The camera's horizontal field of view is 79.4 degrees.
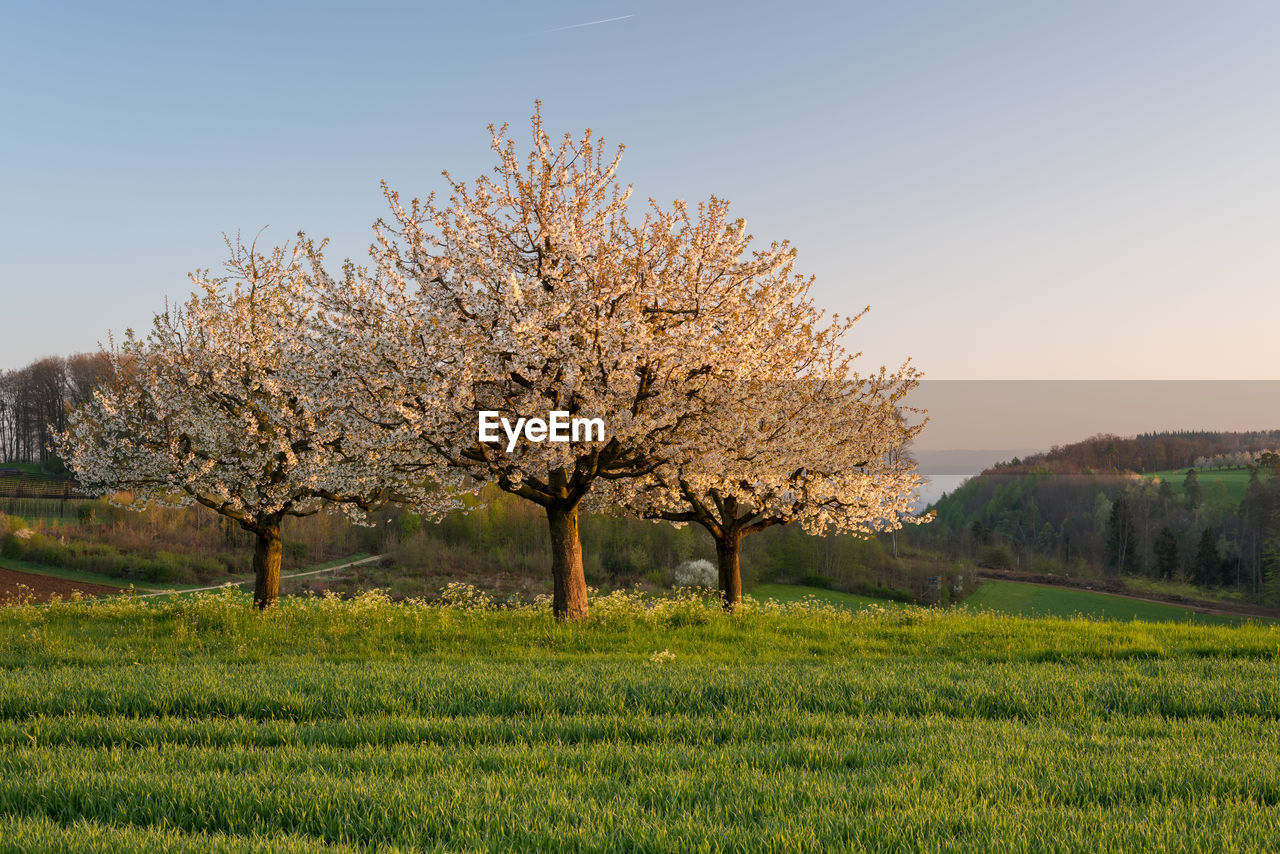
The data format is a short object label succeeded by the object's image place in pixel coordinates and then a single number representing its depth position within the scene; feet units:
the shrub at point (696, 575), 143.54
